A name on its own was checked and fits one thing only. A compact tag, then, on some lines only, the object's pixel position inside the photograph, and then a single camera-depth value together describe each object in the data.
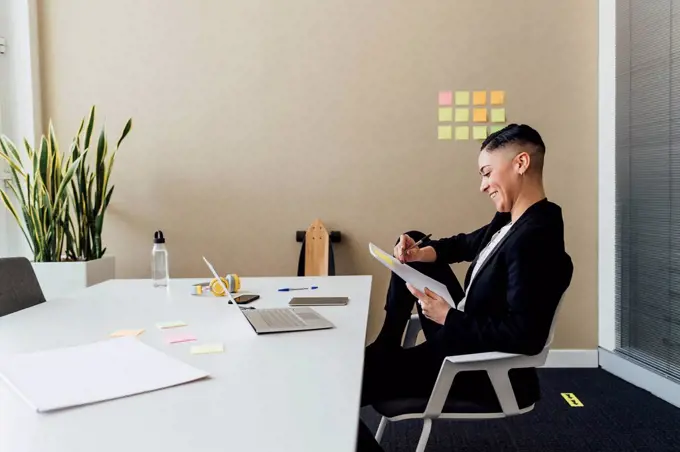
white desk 0.82
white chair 1.53
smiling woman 1.51
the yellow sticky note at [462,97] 3.56
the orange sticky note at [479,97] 3.55
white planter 3.07
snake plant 3.15
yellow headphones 2.08
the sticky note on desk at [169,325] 1.56
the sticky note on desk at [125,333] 1.46
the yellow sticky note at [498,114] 3.56
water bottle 2.30
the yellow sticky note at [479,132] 3.56
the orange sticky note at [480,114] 3.55
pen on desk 2.21
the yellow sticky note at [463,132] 3.57
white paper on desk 0.99
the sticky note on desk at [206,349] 1.29
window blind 2.91
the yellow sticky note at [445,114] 3.57
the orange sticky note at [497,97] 3.56
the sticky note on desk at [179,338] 1.40
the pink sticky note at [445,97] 3.56
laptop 1.50
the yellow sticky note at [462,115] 3.56
